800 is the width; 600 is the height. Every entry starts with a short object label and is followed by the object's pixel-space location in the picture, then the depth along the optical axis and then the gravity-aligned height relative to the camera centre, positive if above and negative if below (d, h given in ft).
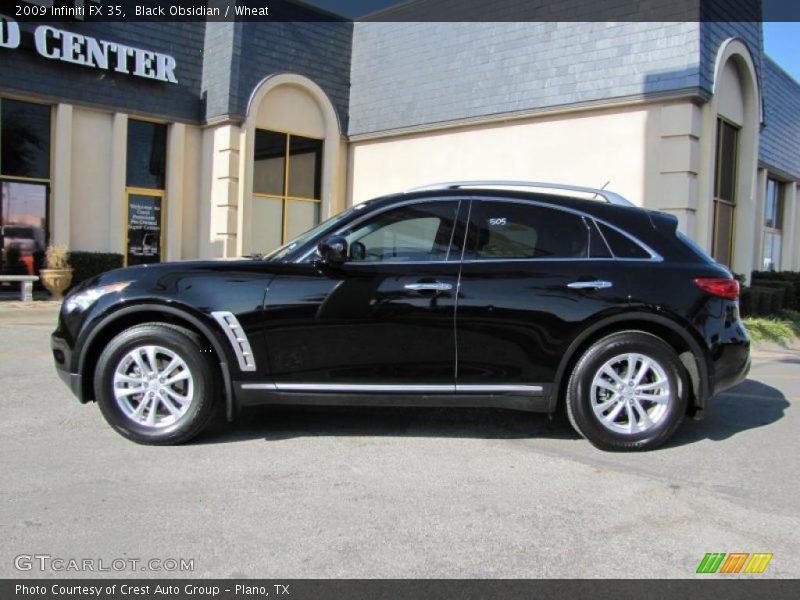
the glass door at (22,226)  44.60 +2.73
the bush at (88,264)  44.93 +0.39
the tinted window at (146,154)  48.98 +8.63
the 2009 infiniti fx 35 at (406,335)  14.71 -1.18
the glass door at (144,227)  49.11 +3.26
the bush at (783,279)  50.79 +1.46
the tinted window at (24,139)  44.09 +8.45
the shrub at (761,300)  40.04 -0.22
